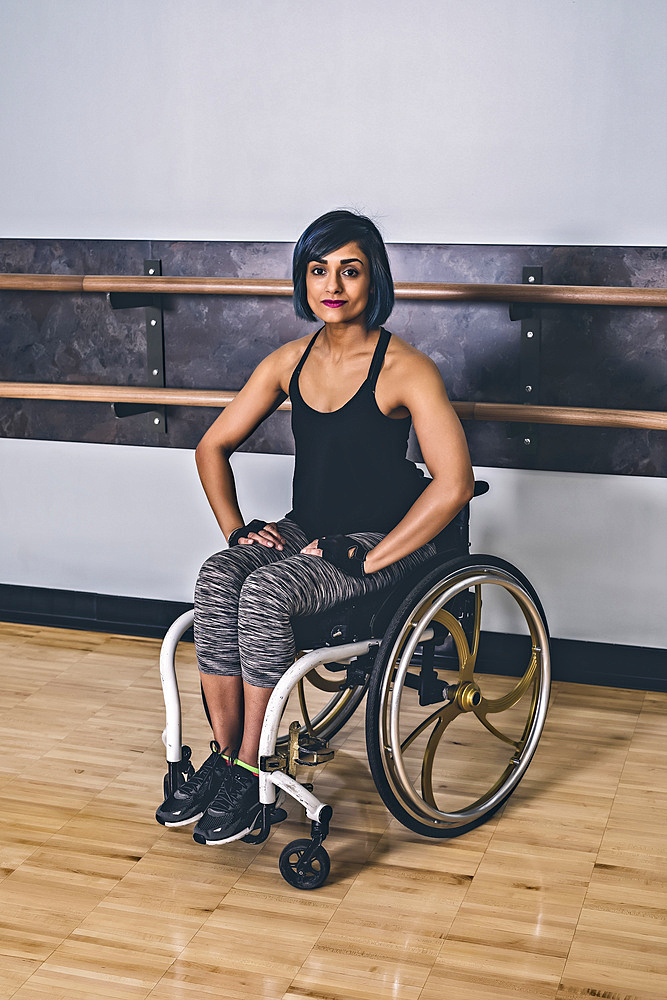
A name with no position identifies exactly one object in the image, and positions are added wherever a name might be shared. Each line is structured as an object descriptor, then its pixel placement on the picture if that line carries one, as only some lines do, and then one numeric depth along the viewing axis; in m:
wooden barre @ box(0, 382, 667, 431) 2.47
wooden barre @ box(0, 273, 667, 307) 2.44
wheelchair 1.82
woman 1.89
